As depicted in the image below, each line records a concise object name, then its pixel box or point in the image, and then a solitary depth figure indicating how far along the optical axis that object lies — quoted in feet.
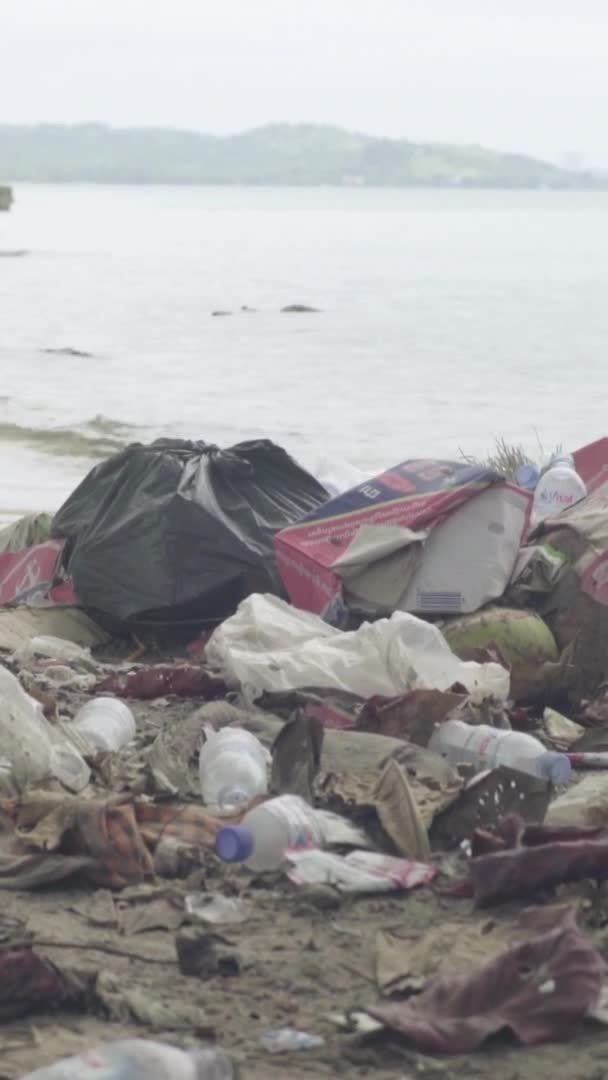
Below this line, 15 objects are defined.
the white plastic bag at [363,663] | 26.53
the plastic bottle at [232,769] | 21.70
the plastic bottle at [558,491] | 35.04
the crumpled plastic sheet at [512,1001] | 15.05
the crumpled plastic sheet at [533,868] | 18.22
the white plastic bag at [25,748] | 21.84
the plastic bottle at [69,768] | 22.16
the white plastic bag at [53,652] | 29.89
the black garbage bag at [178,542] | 31.65
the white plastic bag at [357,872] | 18.80
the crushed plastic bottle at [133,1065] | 13.38
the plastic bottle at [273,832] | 19.40
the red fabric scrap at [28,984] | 15.72
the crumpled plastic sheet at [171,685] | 27.94
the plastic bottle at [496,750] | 22.58
